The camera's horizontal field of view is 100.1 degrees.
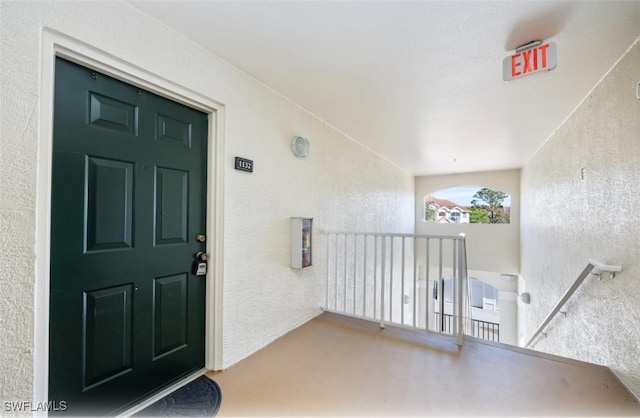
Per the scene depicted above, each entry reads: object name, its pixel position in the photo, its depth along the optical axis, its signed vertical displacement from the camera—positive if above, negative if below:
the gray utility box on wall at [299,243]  2.42 -0.29
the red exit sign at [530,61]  1.50 +0.88
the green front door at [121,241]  1.22 -0.17
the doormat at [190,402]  1.45 -1.10
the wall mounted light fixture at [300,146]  2.47 +0.61
